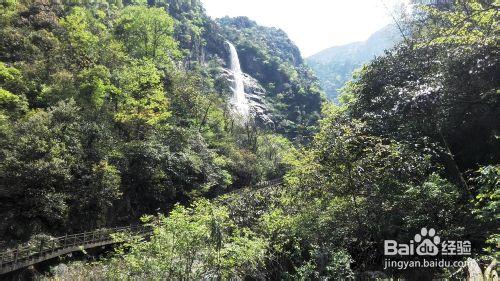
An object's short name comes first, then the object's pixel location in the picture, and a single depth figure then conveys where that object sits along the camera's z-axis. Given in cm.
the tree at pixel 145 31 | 3503
